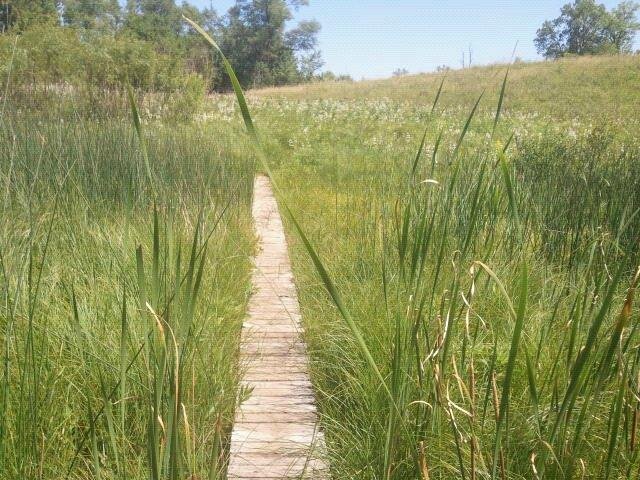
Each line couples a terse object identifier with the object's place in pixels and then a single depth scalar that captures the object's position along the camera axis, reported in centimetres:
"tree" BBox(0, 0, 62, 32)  1262
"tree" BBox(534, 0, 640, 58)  4781
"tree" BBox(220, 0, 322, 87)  4253
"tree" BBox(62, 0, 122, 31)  4682
